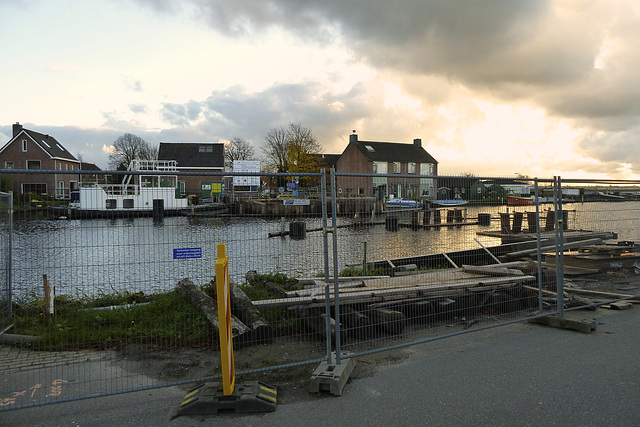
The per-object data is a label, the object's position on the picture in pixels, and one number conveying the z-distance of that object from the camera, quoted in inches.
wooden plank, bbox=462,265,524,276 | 284.2
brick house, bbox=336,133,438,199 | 2487.7
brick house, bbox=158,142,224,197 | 2506.2
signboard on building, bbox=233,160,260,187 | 2335.1
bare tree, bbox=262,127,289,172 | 2495.1
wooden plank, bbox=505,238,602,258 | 378.9
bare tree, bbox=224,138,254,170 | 2819.9
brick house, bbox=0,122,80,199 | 1978.3
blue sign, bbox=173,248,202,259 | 174.1
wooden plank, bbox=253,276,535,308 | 219.9
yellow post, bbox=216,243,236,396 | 147.3
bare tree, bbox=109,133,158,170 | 3261.8
